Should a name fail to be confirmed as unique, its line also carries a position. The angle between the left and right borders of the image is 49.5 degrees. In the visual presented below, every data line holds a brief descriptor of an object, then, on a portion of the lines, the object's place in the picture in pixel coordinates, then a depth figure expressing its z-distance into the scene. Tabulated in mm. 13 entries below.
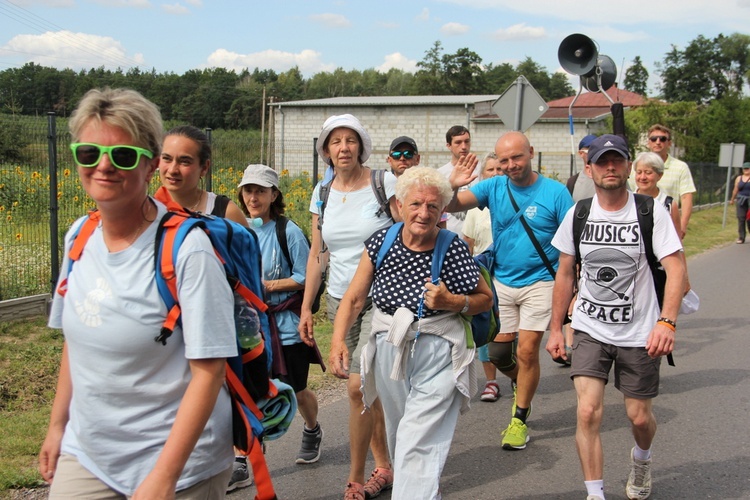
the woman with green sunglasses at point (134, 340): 2232
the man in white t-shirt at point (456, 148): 7250
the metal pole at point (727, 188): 25788
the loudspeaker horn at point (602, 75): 9398
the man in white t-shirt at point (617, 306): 4262
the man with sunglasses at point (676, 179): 7922
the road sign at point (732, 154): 25844
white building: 39188
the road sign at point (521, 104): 10688
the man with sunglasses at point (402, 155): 6805
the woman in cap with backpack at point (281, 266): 4742
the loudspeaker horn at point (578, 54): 9195
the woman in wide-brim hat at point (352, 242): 4449
